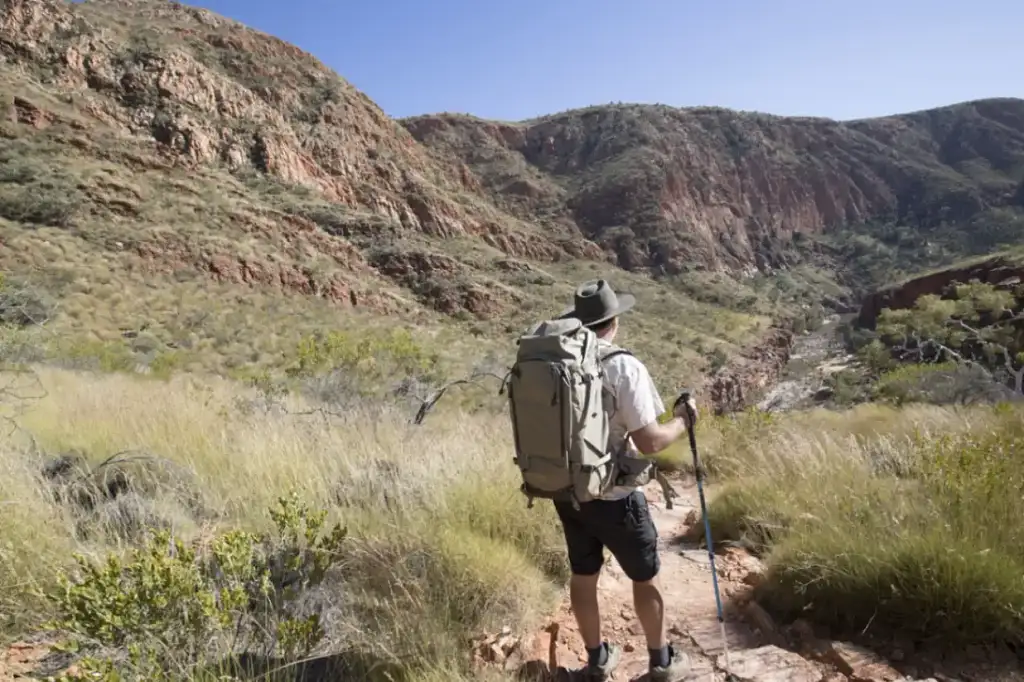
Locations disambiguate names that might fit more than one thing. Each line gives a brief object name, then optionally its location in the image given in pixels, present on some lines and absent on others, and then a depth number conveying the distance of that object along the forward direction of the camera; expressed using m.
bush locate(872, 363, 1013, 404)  10.84
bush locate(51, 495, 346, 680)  1.84
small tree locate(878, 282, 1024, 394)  21.89
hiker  2.41
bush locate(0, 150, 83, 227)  22.64
